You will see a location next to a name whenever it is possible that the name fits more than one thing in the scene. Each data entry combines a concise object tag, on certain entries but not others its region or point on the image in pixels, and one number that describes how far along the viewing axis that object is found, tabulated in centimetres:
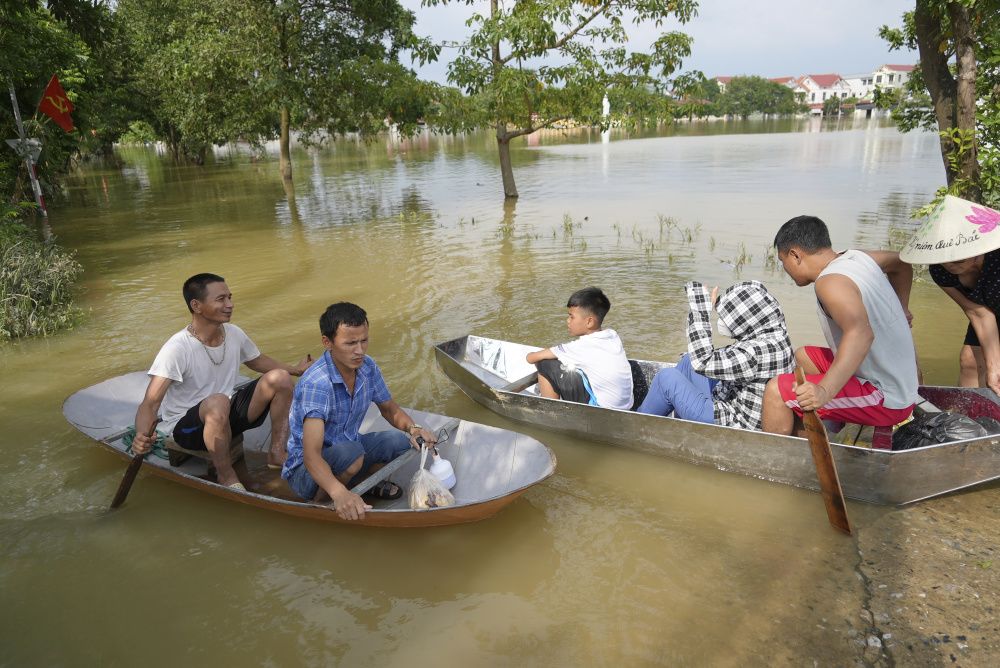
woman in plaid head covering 378
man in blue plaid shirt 328
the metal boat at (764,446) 351
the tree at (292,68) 1545
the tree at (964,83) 702
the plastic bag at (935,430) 354
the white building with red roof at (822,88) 10631
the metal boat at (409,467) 342
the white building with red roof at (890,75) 9989
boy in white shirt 443
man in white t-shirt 381
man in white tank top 323
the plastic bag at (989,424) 364
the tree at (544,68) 1277
